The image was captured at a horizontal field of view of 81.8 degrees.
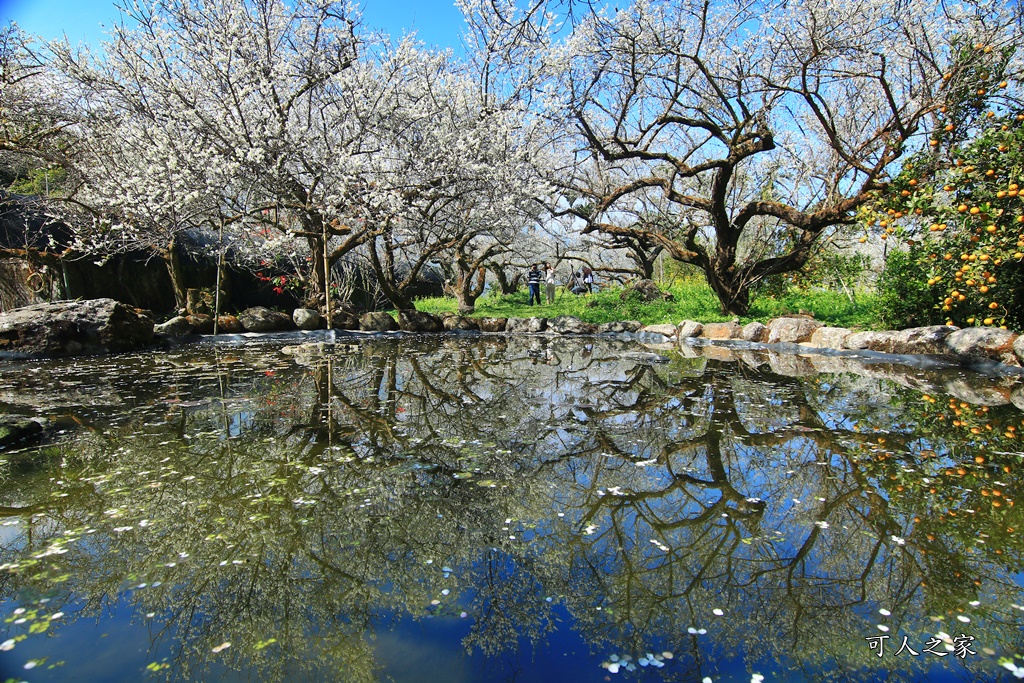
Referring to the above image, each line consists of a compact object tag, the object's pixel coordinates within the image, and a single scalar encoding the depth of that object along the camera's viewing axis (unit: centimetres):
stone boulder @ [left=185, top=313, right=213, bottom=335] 1405
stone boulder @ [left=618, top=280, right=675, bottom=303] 1797
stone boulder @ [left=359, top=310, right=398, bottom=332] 1636
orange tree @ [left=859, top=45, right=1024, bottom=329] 734
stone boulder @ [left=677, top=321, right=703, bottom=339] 1371
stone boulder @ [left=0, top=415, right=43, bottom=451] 494
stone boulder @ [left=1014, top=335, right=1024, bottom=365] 784
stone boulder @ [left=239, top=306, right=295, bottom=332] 1521
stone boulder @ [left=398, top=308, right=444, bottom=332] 1642
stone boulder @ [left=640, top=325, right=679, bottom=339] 1427
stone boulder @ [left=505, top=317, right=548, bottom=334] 1659
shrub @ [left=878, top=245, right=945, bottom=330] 965
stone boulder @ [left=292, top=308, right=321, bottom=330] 1576
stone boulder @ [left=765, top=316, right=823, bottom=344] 1181
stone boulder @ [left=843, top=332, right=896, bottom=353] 998
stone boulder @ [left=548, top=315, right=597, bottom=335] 1574
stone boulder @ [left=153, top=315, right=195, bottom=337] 1321
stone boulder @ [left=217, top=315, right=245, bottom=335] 1469
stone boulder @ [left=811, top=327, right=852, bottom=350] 1098
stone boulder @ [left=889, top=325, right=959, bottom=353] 913
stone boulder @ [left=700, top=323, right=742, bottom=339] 1305
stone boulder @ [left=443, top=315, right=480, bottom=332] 1695
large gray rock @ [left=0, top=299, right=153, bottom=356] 1055
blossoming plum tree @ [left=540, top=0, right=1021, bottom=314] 1080
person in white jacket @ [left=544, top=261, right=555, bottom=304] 2230
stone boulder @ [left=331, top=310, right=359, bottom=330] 1616
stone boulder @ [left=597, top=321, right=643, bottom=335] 1517
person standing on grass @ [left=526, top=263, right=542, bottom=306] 2162
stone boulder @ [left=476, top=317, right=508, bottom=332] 1695
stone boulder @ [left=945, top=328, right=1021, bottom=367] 815
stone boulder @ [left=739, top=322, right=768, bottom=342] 1257
